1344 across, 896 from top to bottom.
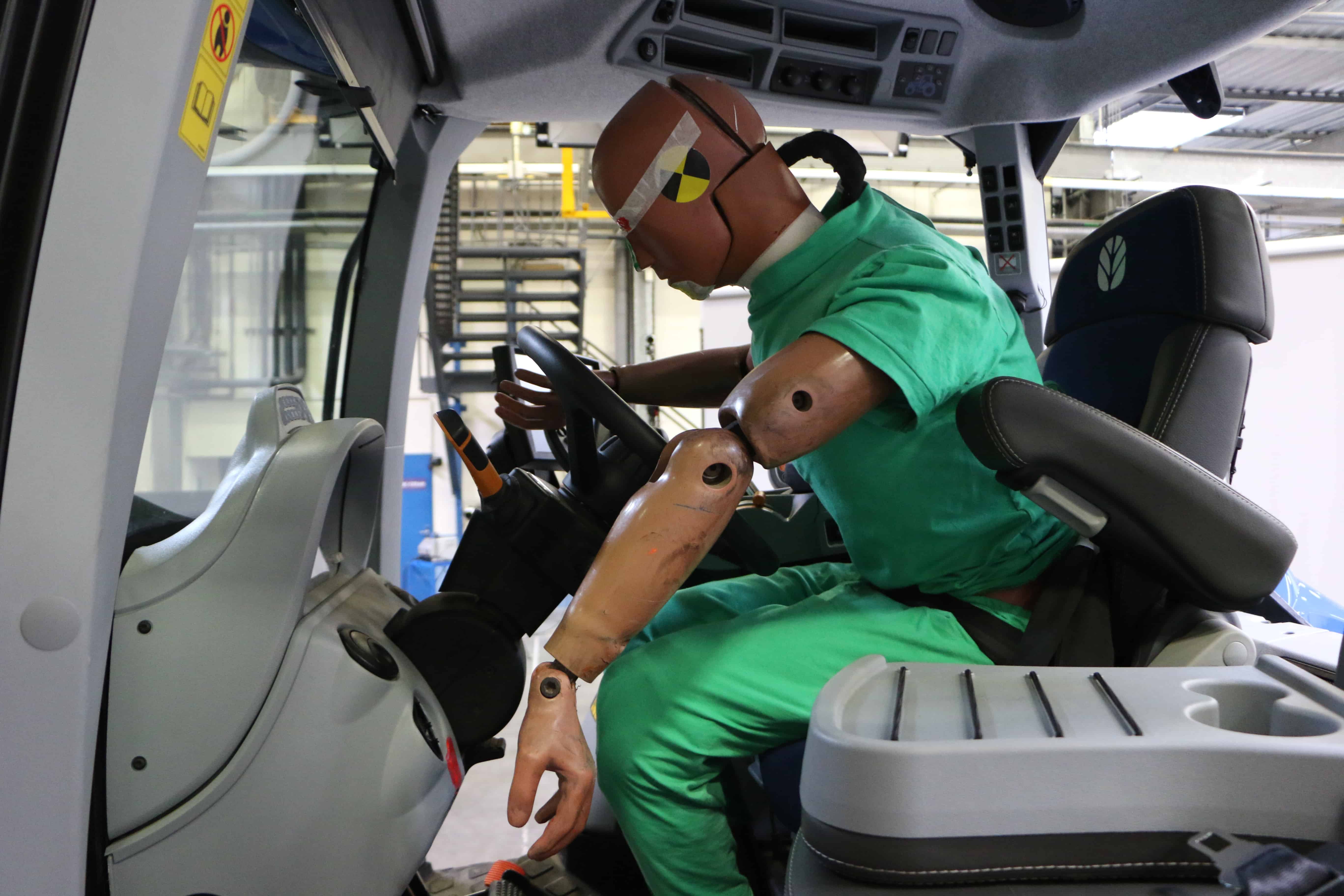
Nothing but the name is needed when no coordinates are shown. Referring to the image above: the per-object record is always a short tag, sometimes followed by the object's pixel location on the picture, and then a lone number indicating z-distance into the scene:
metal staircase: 7.96
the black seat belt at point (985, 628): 1.10
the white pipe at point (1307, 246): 3.65
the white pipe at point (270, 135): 1.99
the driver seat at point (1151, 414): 0.94
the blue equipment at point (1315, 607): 2.50
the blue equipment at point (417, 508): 6.71
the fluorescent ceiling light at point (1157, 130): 7.55
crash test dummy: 0.89
